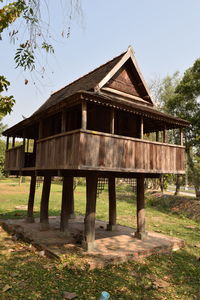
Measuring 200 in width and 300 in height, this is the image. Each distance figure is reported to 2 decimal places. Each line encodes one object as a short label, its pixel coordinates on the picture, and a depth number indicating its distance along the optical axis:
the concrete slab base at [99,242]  8.92
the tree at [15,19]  4.92
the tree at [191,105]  22.84
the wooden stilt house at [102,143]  8.51
